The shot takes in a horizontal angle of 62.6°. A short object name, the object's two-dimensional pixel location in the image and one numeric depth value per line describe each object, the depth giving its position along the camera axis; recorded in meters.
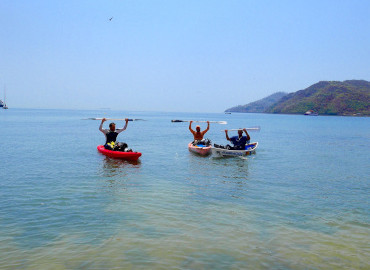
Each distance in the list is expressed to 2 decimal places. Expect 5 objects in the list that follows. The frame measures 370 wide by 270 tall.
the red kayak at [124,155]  22.61
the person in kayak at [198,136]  28.75
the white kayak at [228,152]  25.64
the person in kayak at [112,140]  23.47
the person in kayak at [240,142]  26.53
